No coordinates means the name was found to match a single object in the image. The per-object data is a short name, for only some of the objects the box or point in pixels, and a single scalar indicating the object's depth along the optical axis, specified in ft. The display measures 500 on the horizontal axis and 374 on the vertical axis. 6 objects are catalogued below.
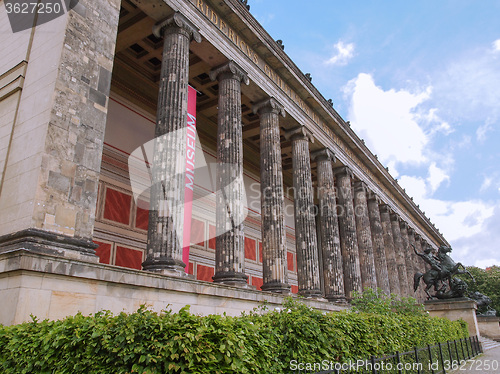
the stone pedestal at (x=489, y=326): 88.84
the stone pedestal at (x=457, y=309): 63.50
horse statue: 70.90
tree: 163.12
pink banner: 37.17
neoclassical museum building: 26.40
